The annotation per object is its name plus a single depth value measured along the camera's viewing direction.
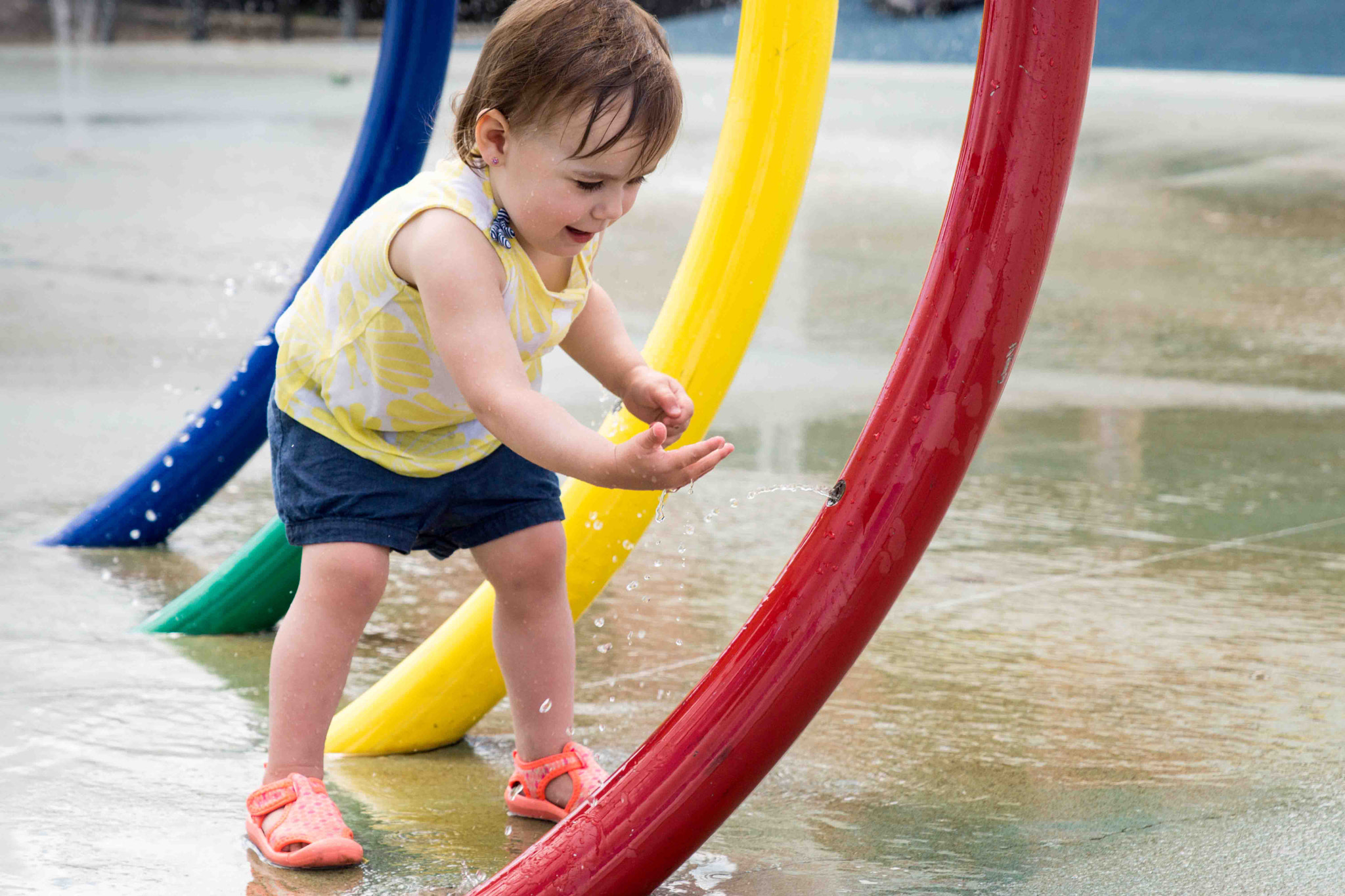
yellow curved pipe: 4.22
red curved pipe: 2.97
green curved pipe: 5.08
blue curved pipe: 5.56
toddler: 3.25
